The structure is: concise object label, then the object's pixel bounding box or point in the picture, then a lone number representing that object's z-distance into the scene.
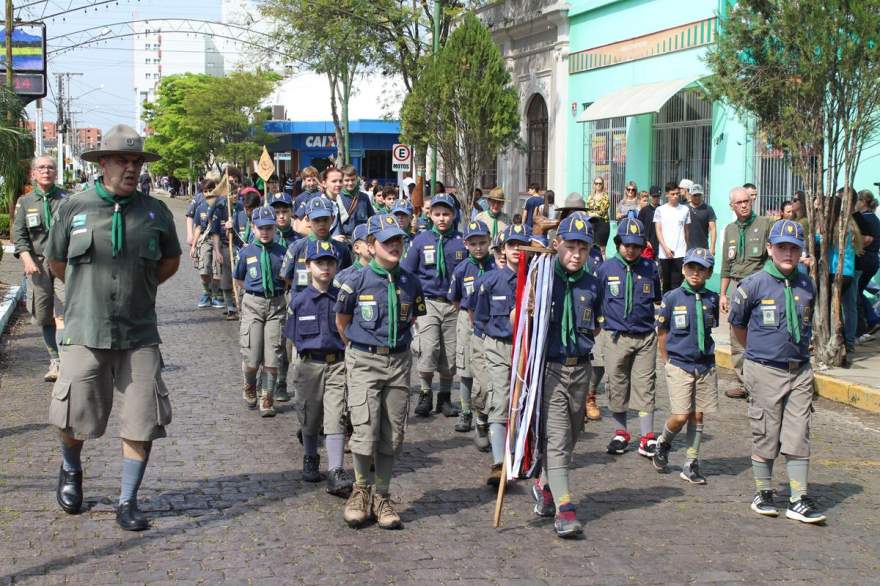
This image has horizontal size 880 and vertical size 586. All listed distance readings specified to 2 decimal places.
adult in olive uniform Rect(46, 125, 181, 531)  6.60
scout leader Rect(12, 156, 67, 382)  10.58
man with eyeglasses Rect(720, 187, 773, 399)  11.60
